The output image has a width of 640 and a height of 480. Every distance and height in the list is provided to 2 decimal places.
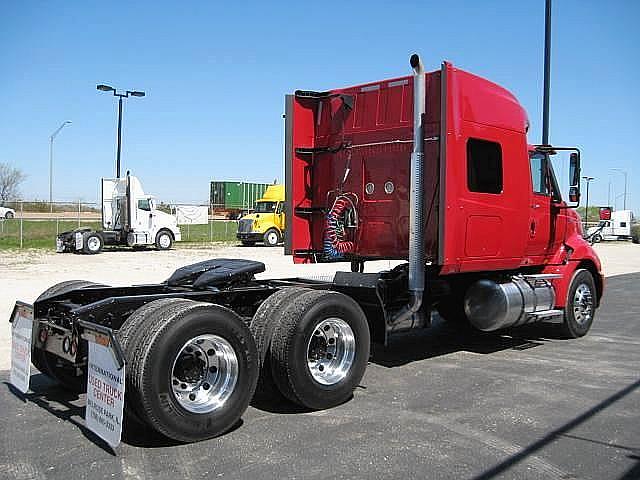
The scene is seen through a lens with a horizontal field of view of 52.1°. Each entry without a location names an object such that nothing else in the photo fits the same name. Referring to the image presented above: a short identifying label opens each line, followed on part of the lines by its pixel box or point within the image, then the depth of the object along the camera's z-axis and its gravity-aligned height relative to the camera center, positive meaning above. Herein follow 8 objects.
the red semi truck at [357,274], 5.02 -0.57
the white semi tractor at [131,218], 28.12 +0.12
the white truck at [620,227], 52.97 +0.10
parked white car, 61.51 +0.72
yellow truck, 33.34 -0.04
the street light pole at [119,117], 30.86 +4.95
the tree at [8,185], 84.12 +4.44
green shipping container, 65.31 +2.98
